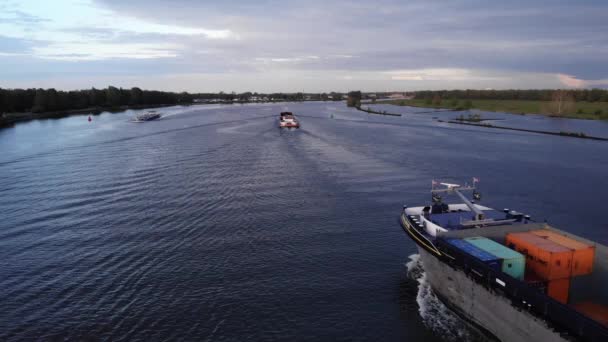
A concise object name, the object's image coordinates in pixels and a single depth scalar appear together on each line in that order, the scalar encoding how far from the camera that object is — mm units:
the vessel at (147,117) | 128175
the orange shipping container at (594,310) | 16700
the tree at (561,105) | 143250
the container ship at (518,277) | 14922
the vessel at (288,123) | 102362
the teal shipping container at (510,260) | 17203
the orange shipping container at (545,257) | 16703
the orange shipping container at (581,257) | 16750
